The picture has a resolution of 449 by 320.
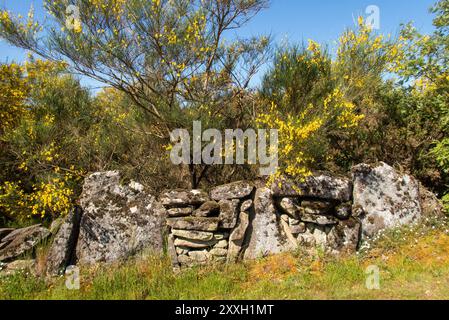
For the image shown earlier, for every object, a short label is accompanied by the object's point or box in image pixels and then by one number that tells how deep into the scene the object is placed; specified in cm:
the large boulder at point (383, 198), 554
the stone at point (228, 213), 514
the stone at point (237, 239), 515
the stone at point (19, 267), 495
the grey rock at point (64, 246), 506
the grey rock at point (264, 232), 524
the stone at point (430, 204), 571
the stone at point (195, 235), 505
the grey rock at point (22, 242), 512
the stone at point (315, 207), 532
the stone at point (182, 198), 525
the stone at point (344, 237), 521
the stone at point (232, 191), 528
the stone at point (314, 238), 524
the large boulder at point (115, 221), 526
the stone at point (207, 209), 518
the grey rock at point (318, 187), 530
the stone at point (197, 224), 507
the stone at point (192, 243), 509
